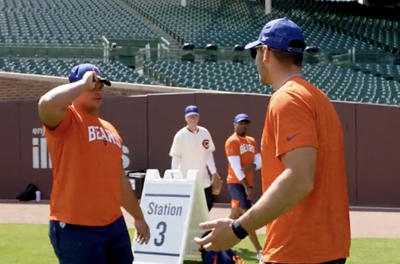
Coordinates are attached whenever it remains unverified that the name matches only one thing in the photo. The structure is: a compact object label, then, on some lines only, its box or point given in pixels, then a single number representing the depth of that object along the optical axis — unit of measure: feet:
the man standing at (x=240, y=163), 31.40
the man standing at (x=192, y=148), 30.60
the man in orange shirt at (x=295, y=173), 10.03
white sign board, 27.14
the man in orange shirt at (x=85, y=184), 15.30
